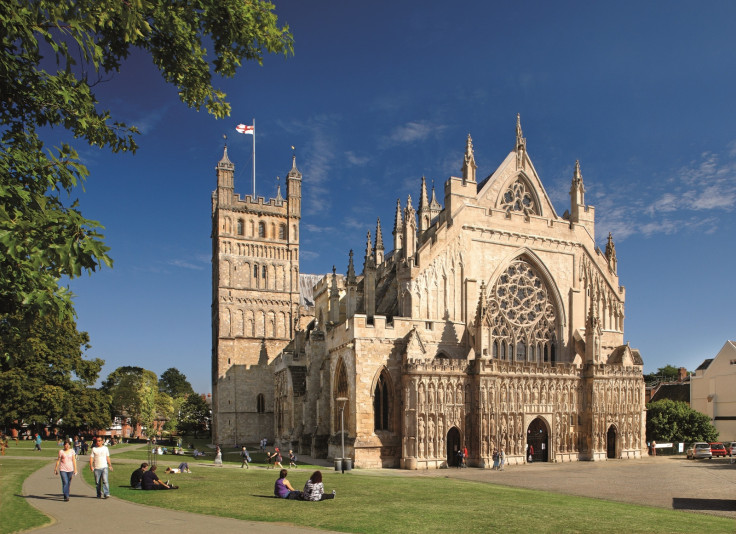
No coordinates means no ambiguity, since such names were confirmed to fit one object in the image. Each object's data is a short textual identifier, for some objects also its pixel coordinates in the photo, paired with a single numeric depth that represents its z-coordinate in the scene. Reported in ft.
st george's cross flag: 193.67
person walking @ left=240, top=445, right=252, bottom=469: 103.86
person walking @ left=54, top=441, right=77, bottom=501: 49.24
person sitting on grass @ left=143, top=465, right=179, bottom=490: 59.00
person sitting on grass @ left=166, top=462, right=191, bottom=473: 81.15
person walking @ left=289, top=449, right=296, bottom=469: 104.15
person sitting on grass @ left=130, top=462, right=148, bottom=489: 59.47
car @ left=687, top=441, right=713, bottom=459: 127.29
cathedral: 112.57
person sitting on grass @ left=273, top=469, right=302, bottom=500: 56.49
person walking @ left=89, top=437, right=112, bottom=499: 50.37
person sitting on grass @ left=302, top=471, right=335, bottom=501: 55.42
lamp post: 106.12
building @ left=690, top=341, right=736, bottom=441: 189.47
